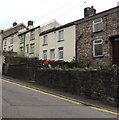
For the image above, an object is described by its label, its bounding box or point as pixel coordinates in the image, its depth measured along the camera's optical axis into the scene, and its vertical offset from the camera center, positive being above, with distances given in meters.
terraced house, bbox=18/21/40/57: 37.12 +4.02
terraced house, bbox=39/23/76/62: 28.09 +2.91
